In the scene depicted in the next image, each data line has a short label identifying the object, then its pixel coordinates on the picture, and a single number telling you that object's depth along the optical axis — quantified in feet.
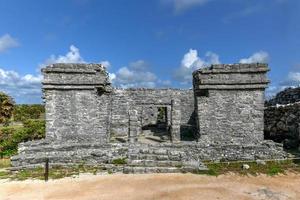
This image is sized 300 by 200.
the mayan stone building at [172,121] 56.34
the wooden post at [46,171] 47.36
